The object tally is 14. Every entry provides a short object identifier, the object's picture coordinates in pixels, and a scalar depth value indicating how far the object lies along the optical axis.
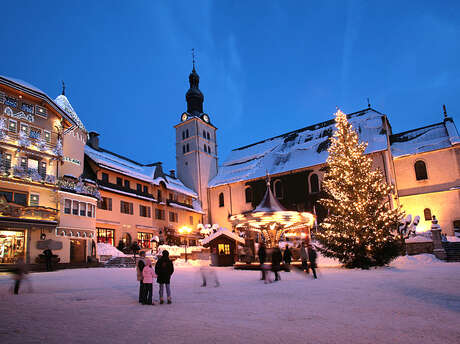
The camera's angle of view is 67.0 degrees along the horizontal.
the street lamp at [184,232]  46.53
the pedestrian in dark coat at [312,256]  16.01
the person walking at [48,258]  23.53
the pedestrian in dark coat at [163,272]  9.71
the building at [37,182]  25.08
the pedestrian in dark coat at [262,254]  16.48
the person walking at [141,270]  9.66
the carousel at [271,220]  22.12
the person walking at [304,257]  18.06
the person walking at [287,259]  20.62
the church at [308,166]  39.50
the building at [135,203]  35.78
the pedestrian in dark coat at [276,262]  15.55
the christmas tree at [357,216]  20.02
